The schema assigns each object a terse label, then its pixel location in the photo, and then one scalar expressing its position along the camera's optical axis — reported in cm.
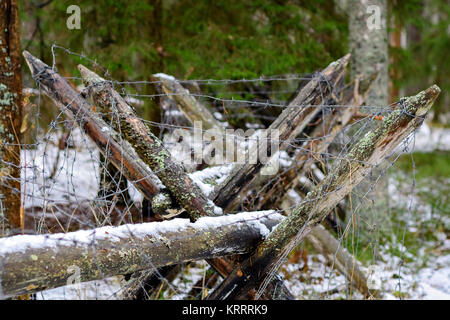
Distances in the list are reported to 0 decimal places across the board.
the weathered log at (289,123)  305
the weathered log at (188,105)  399
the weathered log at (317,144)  388
